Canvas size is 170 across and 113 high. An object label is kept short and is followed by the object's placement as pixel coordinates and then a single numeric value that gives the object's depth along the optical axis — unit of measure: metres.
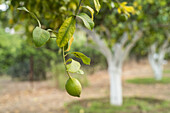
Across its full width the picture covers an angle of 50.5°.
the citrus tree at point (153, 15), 3.56
